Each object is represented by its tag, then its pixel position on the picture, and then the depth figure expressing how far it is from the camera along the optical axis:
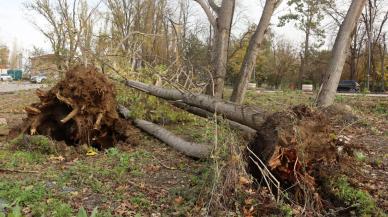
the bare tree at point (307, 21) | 34.56
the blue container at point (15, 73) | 47.76
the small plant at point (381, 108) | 11.09
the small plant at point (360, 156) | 5.38
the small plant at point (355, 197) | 3.71
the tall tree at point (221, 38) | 9.09
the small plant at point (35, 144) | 5.85
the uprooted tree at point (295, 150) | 3.97
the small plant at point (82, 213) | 2.42
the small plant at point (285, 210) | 3.60
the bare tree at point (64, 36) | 9.73
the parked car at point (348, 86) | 28.16
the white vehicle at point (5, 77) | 46.39
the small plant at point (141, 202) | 3.87
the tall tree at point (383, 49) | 33.04
